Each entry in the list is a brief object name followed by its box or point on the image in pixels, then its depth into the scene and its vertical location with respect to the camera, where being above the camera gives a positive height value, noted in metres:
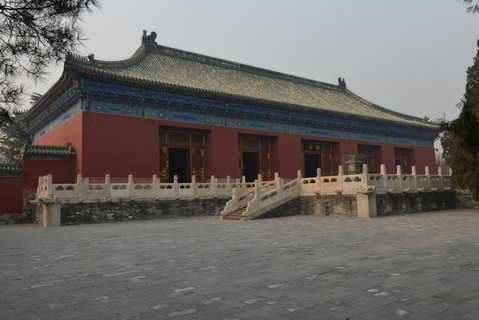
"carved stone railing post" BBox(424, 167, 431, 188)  15.64 +0.18
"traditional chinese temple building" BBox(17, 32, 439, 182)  16.17 +3.64
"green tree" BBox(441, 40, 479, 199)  14.35 +0.81
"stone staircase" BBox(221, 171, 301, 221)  13.90 -0.47
